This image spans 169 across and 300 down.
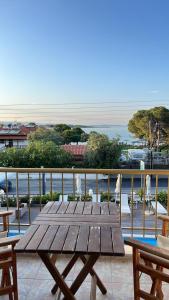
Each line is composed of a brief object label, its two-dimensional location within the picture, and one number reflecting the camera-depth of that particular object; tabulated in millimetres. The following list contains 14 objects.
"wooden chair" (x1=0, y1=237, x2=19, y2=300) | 1334
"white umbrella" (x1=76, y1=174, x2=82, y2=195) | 6908
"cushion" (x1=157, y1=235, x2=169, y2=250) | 1622
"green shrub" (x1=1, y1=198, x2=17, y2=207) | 9152
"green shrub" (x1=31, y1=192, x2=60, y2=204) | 8141
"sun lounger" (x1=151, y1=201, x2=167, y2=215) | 6793
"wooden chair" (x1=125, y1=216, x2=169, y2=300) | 1209
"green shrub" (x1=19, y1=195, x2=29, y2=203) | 9766
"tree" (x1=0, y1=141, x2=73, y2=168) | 12939
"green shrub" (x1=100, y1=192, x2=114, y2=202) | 7990
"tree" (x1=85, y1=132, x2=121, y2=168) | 13532
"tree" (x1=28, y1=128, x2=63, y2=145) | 15386
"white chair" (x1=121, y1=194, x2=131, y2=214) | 7274
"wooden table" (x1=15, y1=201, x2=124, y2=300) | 1224
